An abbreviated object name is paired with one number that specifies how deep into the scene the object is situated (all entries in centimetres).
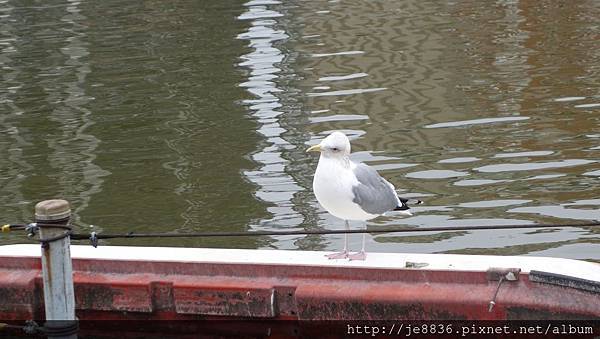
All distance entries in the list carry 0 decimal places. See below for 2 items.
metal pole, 1141
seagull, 1252
